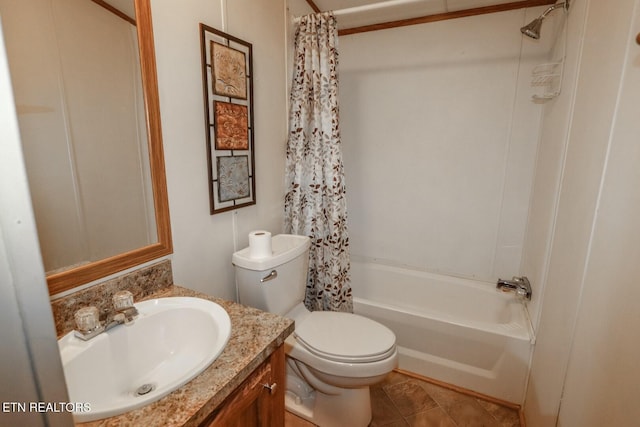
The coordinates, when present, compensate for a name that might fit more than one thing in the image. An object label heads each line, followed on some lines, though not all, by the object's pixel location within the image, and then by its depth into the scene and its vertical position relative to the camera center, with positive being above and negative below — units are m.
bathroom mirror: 0.81 +0.07
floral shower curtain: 1.76 -0.07
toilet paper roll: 1.39 -0.41
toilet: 1.37 -0.89
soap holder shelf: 1.60 +0.43
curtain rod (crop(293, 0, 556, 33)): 1.59 +0.91
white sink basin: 0.75 -0.55
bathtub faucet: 1.79 -0.78
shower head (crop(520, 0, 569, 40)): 1.55 +0.68
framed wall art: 1.32 +0.17
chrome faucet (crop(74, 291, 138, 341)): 0.82 -0.46
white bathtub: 1.68 -1.08
